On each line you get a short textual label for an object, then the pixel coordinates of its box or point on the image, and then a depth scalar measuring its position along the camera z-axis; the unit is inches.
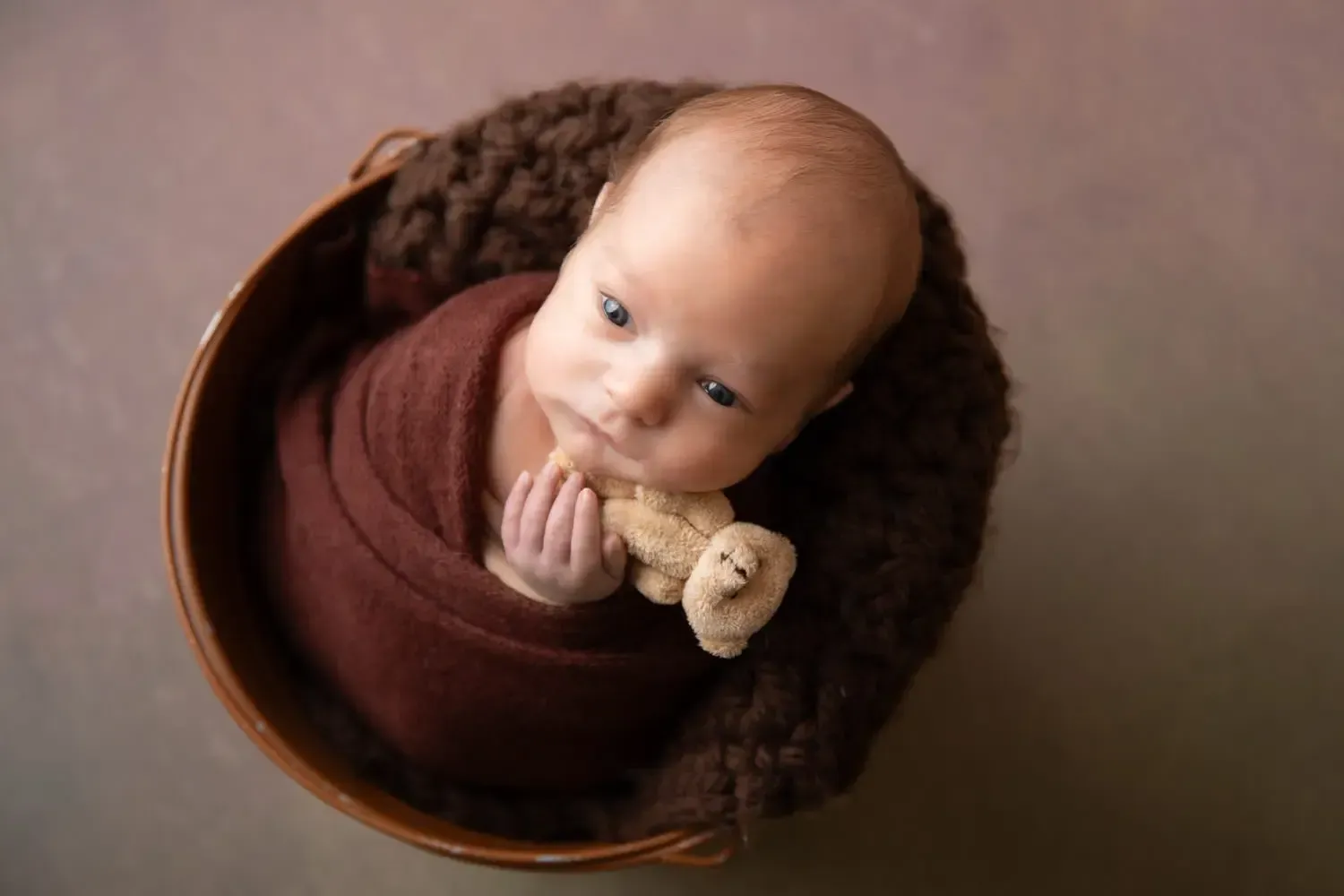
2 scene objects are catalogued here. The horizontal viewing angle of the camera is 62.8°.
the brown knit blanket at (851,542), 31.1
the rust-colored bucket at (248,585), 31.5
